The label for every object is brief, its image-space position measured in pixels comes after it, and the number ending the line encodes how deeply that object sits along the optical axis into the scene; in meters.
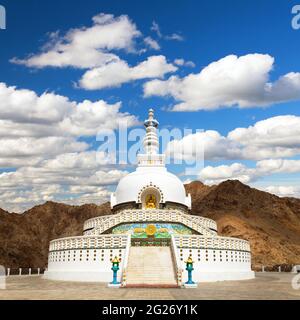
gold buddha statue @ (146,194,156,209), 40.22
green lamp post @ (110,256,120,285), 22.97
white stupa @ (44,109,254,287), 25.39
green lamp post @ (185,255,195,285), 22.97
